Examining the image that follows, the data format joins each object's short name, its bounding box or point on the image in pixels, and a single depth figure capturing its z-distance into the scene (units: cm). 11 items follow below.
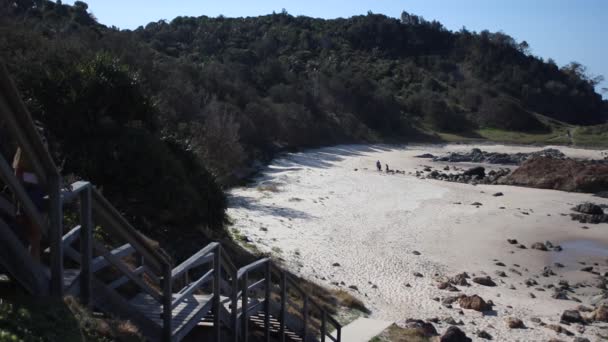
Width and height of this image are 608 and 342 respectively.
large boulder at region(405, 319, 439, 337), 1616
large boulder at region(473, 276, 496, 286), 2232
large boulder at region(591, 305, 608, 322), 1873
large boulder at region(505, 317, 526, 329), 1775
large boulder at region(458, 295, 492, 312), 1912
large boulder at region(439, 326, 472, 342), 1520
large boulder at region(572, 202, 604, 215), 3762
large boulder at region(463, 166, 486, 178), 5439
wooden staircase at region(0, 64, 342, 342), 450
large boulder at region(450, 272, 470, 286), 2211
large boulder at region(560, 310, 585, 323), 1852
